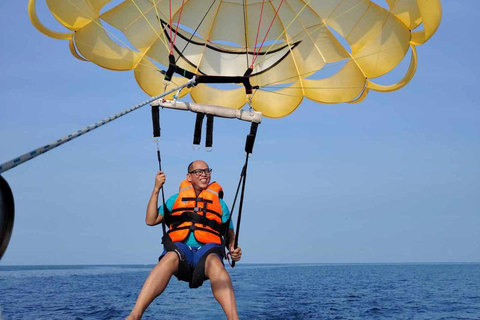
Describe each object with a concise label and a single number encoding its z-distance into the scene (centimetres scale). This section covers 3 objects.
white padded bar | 636
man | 503
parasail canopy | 757
